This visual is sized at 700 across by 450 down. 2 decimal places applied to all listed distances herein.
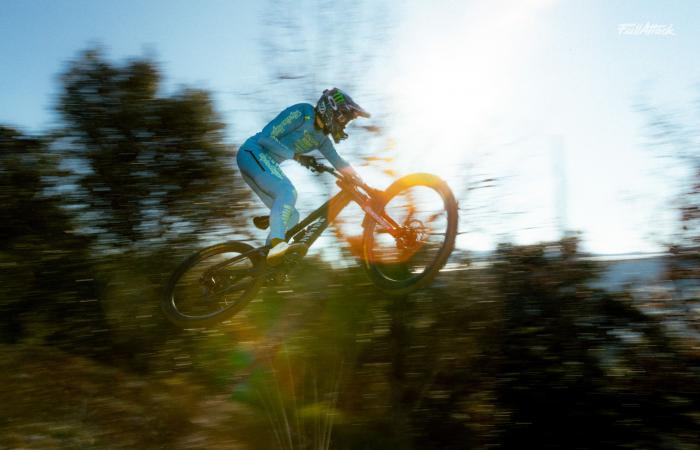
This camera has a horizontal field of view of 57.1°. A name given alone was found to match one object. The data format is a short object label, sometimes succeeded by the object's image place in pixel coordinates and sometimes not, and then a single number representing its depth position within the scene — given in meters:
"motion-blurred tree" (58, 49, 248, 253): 10.84
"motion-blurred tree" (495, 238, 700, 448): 11.58
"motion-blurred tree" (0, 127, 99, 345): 10.88
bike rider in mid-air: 5.77
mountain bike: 5.75
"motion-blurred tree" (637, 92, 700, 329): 10.54
